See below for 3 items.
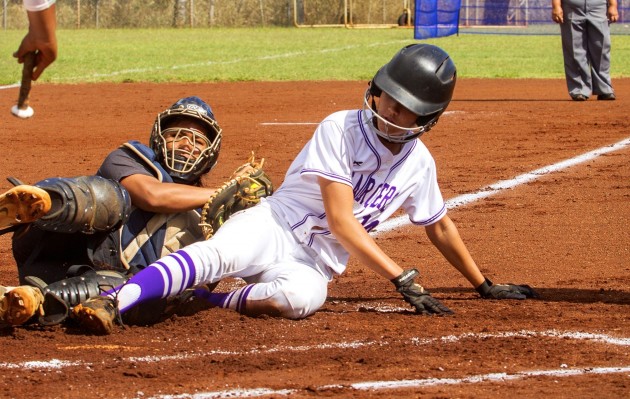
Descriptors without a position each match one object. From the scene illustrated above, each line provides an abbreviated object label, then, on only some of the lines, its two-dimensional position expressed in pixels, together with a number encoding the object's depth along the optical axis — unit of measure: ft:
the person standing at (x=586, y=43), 86.58
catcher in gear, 27.40
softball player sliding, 28.14
